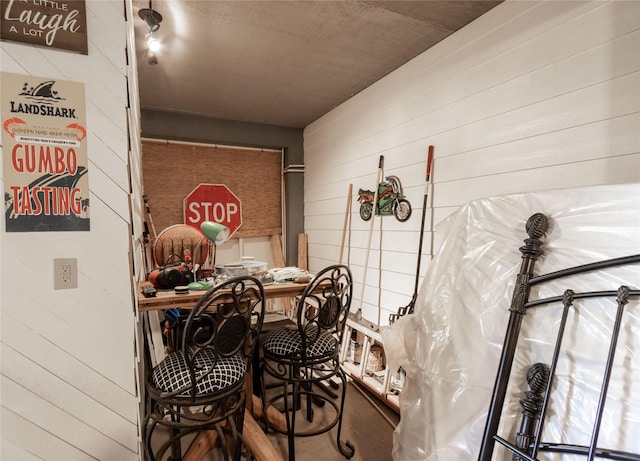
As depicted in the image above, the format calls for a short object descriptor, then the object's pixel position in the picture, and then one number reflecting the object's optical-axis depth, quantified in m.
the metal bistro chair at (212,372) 1.39
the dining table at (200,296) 1.55
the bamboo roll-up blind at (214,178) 4.01
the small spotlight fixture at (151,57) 2.33
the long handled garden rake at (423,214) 2.44
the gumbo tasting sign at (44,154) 1.23
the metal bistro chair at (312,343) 1.79
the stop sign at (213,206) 4.18
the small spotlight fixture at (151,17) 1.96
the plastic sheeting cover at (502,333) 0.96
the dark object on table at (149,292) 1.59
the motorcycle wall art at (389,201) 2.74
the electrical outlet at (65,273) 1.31
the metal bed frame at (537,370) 0.91
